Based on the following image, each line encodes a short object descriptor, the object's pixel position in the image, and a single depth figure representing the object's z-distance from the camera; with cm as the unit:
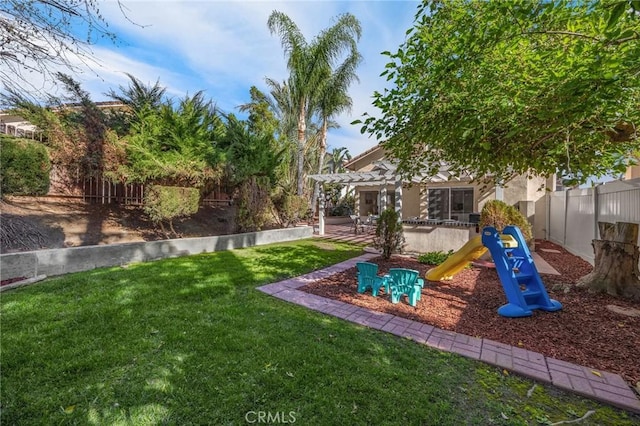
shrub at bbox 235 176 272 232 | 1223
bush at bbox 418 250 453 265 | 863
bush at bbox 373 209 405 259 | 909
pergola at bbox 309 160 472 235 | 1161
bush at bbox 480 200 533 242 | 942
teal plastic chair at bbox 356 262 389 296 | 576
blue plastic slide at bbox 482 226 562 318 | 472
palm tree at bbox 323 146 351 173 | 3158
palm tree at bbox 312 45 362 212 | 1638
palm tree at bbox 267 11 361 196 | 1502
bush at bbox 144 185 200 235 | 955
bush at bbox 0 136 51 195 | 709
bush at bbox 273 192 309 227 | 1442
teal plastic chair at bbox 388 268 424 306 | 529
